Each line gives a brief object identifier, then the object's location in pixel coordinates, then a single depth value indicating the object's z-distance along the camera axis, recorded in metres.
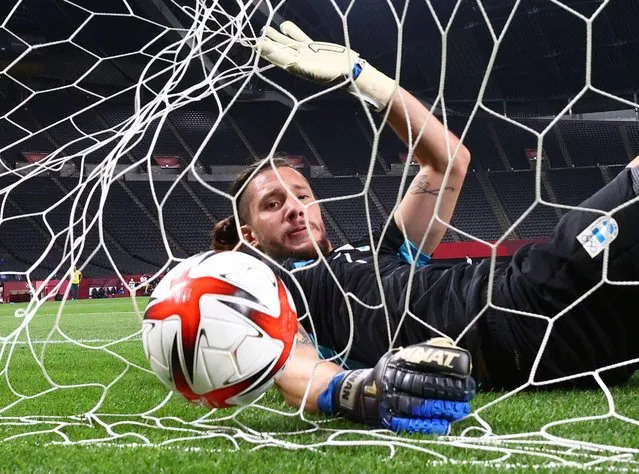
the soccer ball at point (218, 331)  1.51
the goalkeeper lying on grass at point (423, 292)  1.56
